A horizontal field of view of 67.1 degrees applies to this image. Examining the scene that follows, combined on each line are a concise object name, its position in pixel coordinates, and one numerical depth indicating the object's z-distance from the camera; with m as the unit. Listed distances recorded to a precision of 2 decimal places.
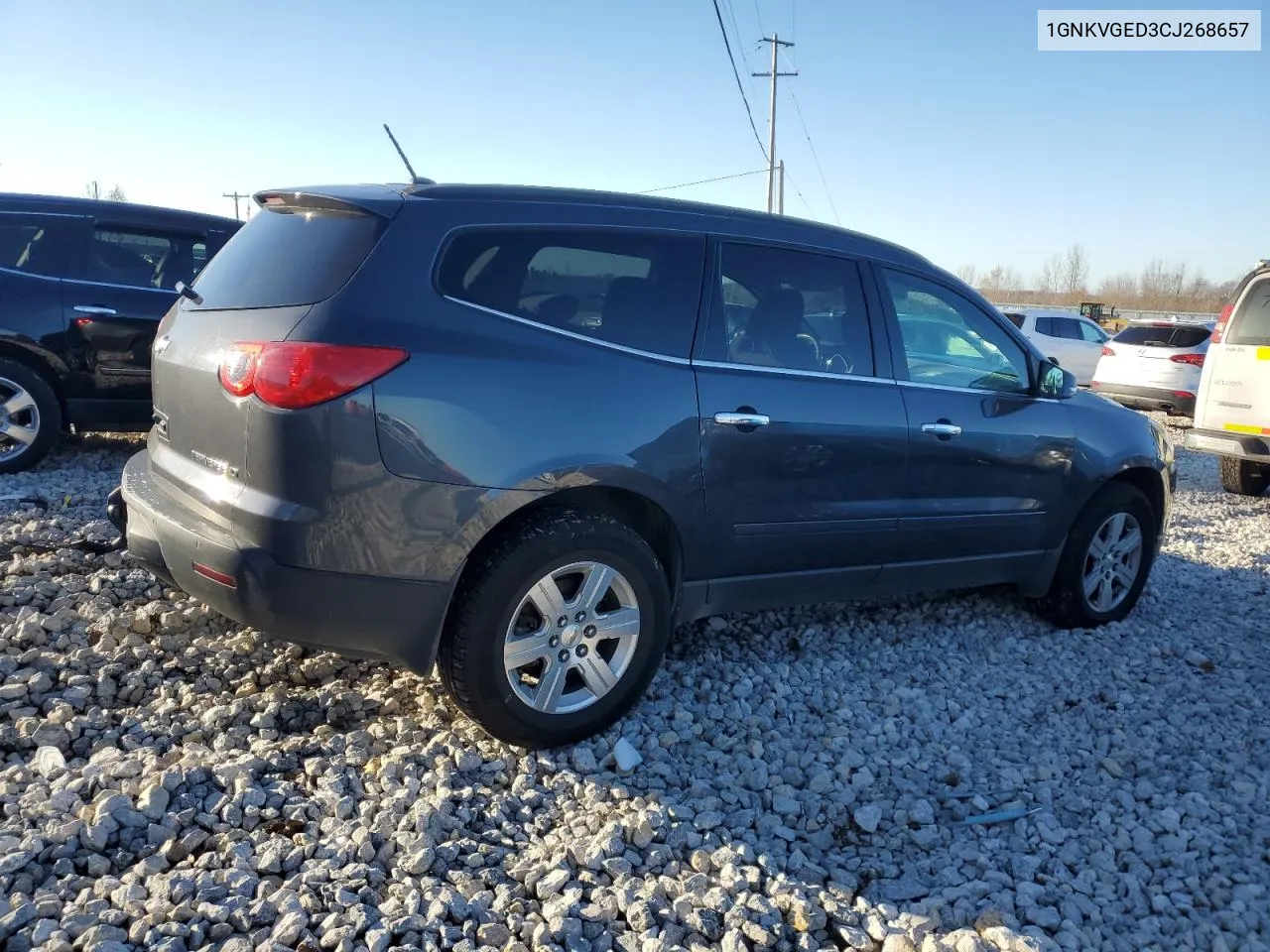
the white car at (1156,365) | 13.00
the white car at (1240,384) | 8.30
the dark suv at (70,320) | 6.50
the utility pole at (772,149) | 34.22
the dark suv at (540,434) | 2.86
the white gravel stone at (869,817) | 3.04
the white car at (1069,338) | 17.56
